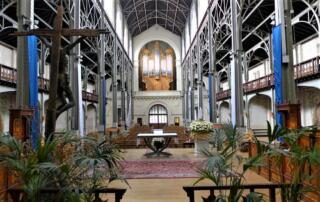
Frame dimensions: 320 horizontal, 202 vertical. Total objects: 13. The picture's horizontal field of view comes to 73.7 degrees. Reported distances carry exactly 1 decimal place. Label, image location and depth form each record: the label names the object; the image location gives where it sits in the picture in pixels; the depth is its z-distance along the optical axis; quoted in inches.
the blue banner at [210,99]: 497.2
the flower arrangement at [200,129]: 299.2
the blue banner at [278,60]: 239.5
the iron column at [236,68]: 341.6
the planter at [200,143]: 299.3
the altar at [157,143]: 300.2
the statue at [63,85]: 111.8
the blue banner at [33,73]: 217.0
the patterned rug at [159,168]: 203.2
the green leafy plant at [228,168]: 74.1
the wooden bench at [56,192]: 75.7
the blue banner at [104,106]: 474.0
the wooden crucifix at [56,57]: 100.2
